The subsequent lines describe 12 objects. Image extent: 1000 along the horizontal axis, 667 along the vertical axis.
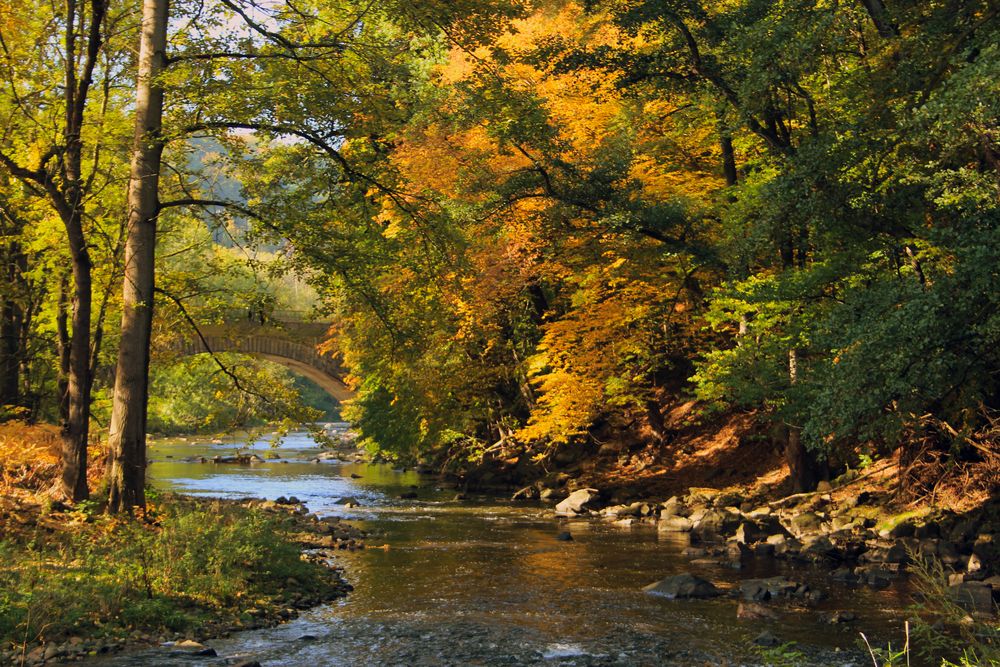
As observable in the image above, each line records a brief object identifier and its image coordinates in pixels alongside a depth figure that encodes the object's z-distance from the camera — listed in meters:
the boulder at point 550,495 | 25.59
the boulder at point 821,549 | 15.78
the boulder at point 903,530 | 16.53
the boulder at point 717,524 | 18.41
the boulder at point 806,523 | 17.92
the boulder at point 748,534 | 17.08
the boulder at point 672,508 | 20.95
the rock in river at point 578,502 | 22.39
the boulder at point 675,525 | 19.62
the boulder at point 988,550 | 13.96
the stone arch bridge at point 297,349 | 35.41
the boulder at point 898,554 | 15.09
